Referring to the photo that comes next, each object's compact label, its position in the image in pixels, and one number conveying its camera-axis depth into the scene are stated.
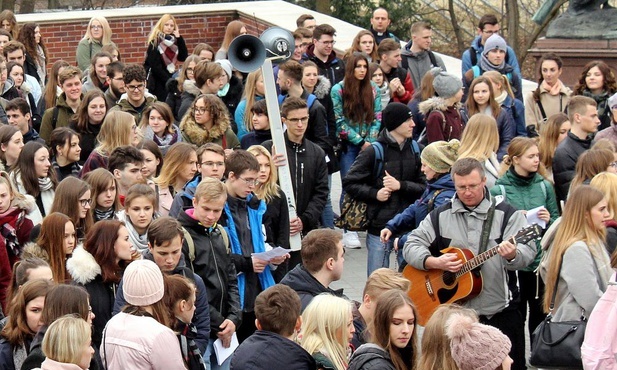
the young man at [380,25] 16.44
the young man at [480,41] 15.29
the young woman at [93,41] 16.75
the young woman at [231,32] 15.98
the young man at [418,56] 15.22
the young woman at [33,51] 16.03
